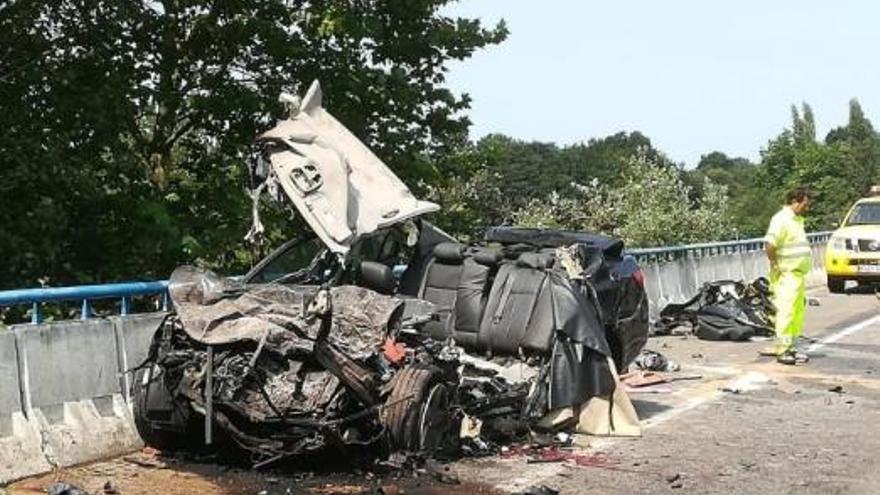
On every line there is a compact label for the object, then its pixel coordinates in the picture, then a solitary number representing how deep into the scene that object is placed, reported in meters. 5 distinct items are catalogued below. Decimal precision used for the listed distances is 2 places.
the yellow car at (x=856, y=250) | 21.16
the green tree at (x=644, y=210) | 43.22
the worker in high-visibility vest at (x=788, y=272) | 11.62
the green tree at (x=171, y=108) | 11.59
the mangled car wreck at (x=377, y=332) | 6.11
